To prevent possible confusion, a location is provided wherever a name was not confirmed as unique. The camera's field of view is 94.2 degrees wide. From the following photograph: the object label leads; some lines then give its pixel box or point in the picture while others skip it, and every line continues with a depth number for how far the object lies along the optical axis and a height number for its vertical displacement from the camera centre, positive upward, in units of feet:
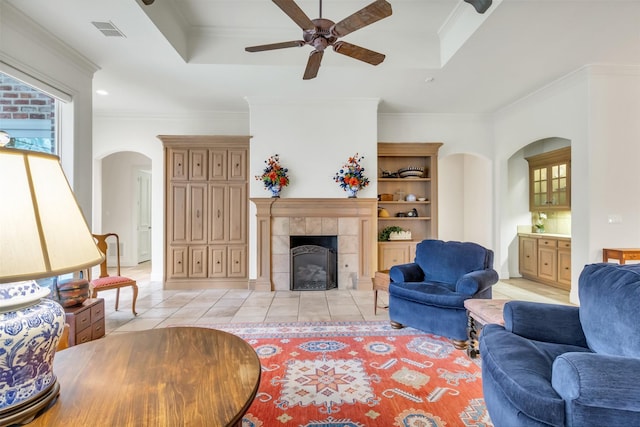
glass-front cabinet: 15.65 +1.81
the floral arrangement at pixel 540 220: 17.99 -0.46
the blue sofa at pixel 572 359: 3.66 -2.27
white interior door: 23.30 -0.19
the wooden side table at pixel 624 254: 11.56 -1.64
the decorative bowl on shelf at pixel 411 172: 17.65 +2.43
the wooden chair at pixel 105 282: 10.97 -2.59
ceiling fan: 7.14 +4.87
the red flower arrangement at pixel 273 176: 15.40 +1.93
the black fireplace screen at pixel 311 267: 15.81 -2.89
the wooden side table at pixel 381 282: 11.00 -2.60
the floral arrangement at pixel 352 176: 15.49 +1.97
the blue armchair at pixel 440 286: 8.74 -2.41
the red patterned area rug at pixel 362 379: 5.87 -4.02
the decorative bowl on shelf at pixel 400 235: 17.51 -1.31
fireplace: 15.71 -1.01
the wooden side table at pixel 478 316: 7.15 -2.54
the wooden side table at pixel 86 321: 8.02 -3.06
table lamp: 2.16 -0.36
